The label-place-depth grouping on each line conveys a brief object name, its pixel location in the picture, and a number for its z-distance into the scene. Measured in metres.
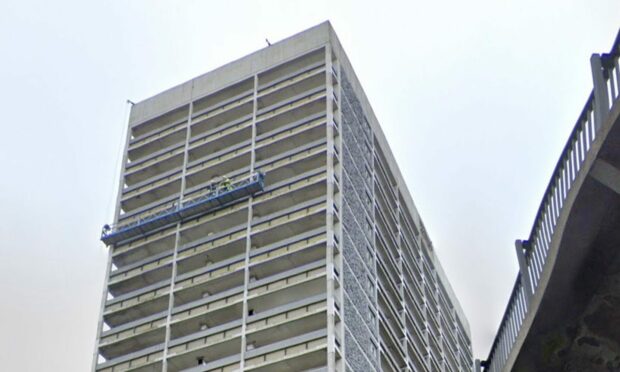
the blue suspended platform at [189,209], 66.38
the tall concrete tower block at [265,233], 59.00
